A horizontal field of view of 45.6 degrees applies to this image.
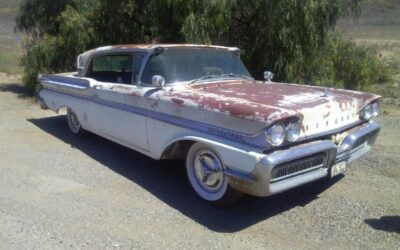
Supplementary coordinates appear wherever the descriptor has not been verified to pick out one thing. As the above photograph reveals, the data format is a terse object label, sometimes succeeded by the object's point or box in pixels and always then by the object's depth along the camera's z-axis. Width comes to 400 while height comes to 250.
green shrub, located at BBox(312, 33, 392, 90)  10.66
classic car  3.96
